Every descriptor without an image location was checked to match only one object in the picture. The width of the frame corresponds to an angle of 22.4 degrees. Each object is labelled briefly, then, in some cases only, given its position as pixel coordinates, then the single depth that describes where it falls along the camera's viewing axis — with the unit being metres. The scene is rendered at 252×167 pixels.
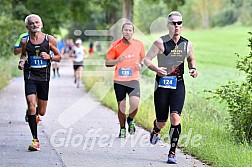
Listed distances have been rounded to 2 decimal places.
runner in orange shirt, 11.08
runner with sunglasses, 8.88
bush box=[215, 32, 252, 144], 11.02
